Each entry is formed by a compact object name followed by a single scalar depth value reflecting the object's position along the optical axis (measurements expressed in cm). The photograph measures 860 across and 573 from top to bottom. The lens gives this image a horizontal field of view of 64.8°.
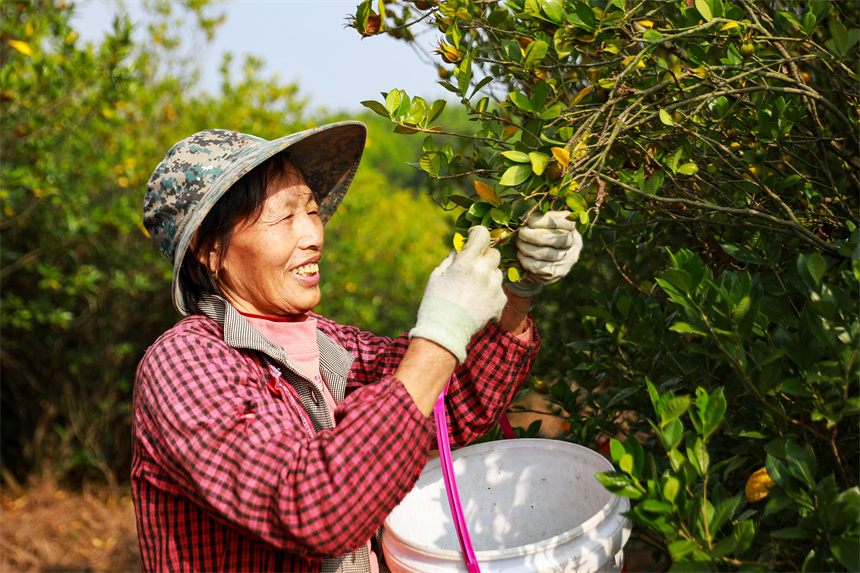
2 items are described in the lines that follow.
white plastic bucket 172
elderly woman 124
